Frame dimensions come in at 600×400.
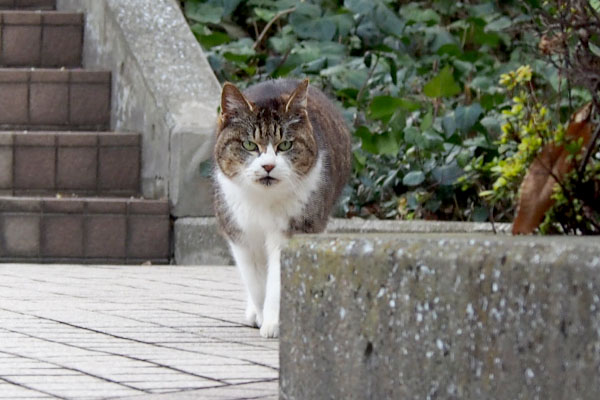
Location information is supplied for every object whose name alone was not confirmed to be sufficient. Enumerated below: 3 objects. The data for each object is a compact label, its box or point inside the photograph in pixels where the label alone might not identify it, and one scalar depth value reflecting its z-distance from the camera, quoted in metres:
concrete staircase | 13.91
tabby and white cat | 8.97
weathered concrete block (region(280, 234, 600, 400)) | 4.39
